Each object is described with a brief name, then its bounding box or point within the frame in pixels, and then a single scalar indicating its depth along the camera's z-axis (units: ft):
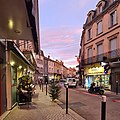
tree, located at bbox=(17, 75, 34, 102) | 23.63
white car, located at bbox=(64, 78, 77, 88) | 73.88
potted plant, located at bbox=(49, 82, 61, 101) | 27.00
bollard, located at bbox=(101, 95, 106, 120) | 9.62
